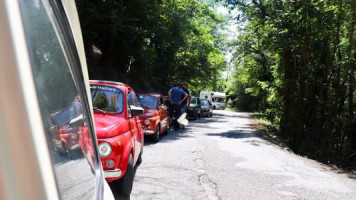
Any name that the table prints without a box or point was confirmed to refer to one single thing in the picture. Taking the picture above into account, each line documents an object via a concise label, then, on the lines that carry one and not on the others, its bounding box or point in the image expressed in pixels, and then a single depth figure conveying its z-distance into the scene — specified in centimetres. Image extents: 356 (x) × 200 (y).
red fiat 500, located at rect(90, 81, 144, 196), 486
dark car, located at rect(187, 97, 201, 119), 2500
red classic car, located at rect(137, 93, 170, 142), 1094
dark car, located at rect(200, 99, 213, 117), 2988
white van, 6219
